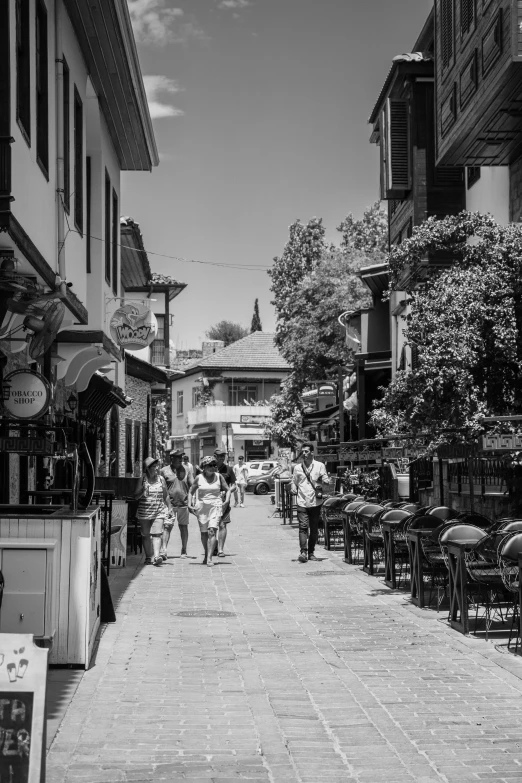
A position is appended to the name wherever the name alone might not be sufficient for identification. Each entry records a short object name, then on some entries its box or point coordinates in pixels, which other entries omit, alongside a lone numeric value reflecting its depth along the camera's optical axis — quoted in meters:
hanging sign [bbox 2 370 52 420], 11.05
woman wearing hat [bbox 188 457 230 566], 17.53
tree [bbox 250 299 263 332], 109.25
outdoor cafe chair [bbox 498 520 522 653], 9.88
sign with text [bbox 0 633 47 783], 4.33
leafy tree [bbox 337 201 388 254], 53.47
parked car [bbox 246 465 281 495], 55.56
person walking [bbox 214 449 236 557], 18.94
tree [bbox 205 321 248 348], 107.50
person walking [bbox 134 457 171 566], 16.91
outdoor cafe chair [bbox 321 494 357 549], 20.30
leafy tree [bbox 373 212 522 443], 13.51
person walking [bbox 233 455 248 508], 41.78
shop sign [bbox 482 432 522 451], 11.52
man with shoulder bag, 17.86
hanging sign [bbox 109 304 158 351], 18.95
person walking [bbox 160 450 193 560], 19.20
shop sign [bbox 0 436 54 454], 9.20
